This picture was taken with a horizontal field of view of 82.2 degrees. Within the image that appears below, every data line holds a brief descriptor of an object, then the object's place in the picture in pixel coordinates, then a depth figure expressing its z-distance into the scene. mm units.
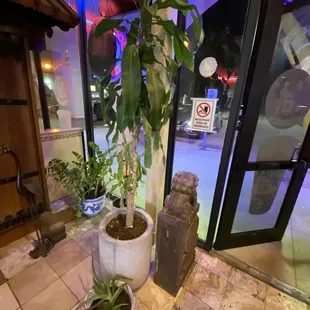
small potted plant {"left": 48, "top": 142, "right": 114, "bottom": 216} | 1795
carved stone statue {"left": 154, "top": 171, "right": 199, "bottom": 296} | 1096
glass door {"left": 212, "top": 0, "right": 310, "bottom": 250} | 1140
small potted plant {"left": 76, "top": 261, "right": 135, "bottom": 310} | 926
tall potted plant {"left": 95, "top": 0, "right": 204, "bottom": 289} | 841
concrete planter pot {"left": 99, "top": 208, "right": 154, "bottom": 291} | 1101
